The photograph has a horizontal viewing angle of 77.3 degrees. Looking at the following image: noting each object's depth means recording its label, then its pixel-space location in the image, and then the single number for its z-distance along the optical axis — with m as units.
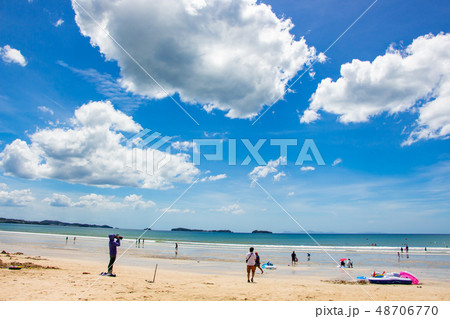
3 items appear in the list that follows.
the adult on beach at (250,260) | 14.40
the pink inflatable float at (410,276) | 16.30
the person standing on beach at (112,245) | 13.80
